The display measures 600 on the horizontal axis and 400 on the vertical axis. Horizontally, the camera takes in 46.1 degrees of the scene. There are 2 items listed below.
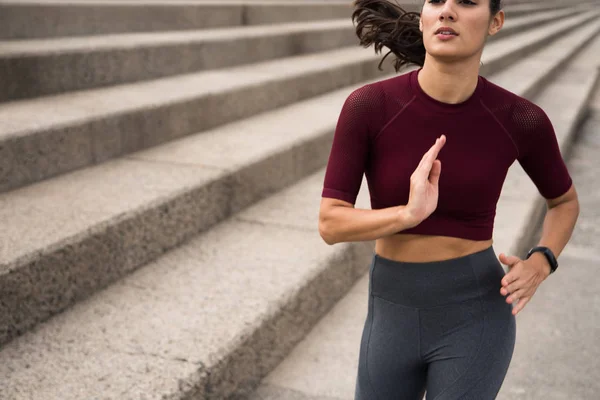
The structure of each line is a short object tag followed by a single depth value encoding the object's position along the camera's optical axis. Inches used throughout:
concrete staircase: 85.2
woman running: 56.8
